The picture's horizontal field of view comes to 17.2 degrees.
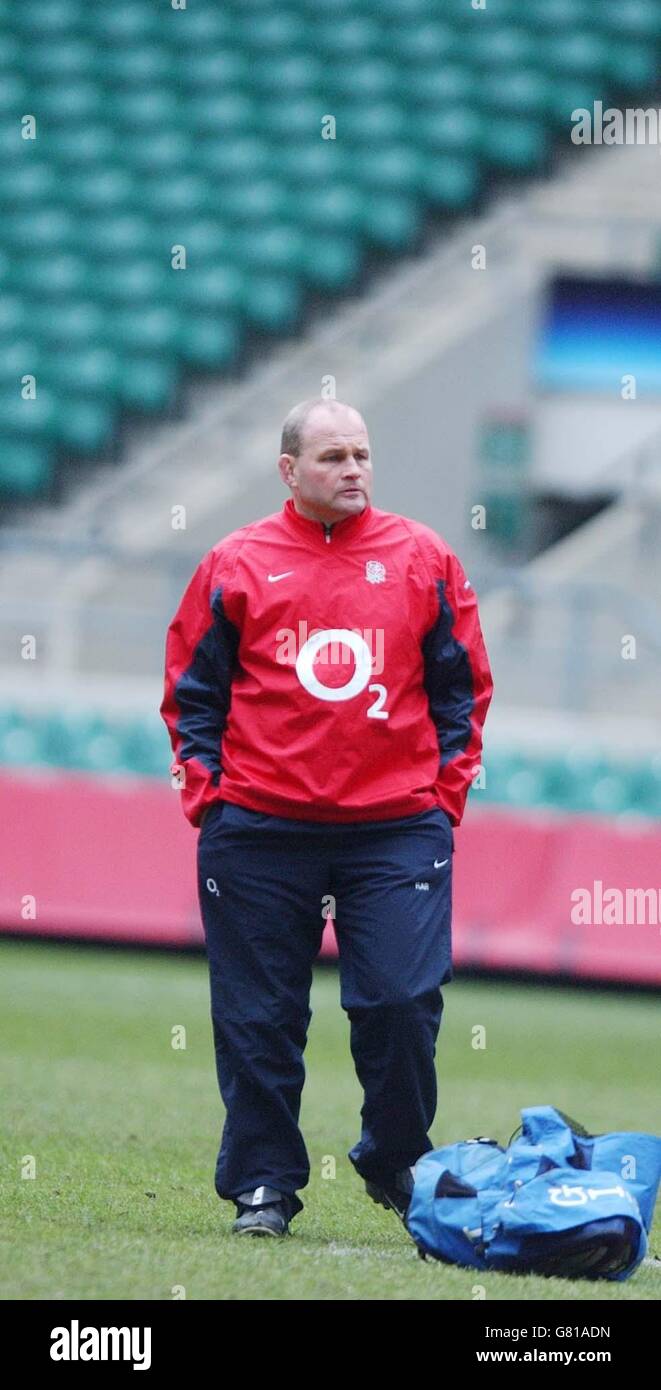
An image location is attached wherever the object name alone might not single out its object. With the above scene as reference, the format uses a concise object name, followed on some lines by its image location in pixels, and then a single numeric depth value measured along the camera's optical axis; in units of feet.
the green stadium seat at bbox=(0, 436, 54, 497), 51.62
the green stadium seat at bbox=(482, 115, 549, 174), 57.82
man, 16.42
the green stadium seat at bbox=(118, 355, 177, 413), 53.31
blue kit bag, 15.08
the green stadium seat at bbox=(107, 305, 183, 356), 54.13
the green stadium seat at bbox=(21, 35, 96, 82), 61.77
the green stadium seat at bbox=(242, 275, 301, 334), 54.80
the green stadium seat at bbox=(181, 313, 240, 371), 54.08
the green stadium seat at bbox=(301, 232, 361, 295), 55.67
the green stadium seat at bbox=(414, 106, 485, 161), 58.13
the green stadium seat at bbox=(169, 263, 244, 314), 54.90
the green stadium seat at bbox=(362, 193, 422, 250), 56.34
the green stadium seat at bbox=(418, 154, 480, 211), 57.26
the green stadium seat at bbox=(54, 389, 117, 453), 52.37
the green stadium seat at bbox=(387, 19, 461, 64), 61.21
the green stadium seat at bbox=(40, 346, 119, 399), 53.11
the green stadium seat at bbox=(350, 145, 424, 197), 57.36
